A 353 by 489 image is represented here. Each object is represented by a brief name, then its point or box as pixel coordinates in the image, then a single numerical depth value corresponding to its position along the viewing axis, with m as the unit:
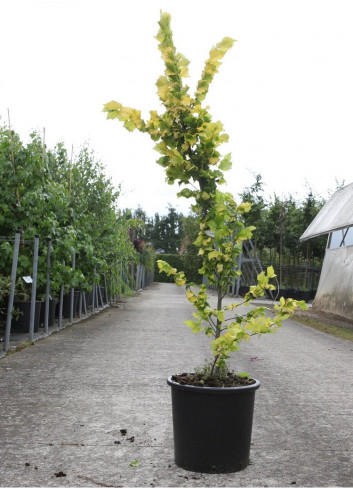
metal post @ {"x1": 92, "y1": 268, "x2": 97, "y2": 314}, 15.52
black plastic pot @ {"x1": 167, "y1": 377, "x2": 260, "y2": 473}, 3.58
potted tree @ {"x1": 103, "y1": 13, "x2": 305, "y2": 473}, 3.62
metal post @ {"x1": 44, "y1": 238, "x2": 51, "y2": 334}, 10.06
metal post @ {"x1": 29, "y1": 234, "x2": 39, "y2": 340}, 9.15
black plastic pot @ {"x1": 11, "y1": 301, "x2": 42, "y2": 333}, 10.03
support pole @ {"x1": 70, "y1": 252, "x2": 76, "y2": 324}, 12.01
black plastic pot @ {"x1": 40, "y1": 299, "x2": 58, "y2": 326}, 11.54
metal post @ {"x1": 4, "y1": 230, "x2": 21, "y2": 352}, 7.90
